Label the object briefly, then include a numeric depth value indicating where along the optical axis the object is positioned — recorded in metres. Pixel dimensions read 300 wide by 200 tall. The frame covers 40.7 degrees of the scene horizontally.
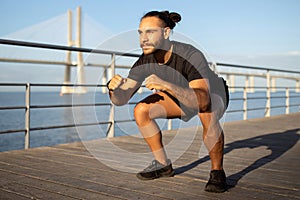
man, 1.54
